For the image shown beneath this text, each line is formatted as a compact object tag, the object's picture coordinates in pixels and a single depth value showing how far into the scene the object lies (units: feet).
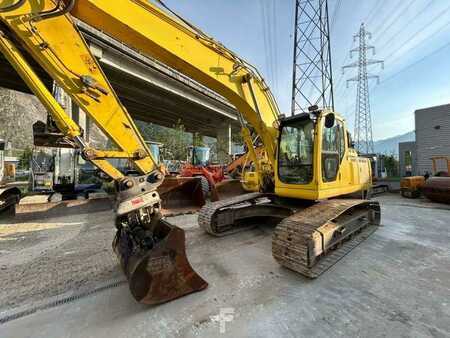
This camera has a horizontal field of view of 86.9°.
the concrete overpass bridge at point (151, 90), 42.70
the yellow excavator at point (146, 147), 7.84
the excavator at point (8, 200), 22.61
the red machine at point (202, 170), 27.73
